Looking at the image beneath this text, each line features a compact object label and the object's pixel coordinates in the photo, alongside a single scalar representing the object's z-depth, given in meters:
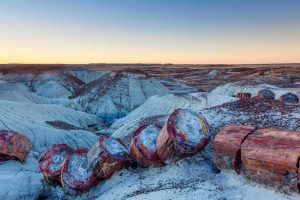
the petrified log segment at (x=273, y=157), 3.18
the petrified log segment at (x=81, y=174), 4.46
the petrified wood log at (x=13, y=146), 5.90
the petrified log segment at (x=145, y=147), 4.33
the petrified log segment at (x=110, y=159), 4.45
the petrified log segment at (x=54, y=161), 4.86
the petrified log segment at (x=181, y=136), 4.05
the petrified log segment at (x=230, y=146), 3.71
